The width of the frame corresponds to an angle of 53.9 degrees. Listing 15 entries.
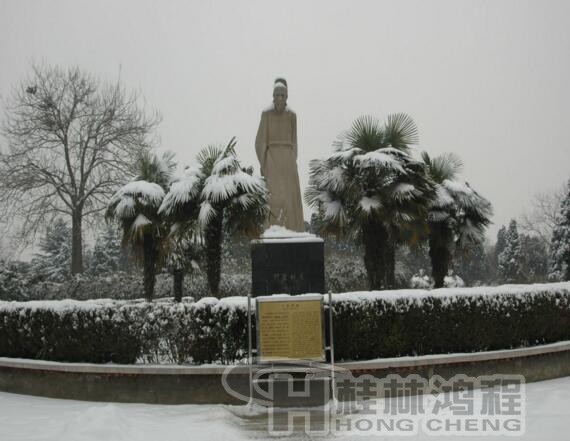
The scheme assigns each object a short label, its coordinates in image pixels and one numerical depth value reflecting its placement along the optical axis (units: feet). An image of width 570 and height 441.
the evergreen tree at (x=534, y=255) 179.85
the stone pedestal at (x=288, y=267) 26.23
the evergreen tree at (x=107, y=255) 149.46
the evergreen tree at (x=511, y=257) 167.75
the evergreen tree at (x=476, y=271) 181.37
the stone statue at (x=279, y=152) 29.25
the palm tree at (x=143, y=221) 46.91
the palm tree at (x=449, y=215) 49.70
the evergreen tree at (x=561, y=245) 120.98
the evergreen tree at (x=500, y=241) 207.25
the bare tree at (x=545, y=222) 165.68
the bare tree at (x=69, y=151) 81.71
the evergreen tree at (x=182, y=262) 52.06
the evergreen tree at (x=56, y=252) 144.00
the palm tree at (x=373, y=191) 41.13
